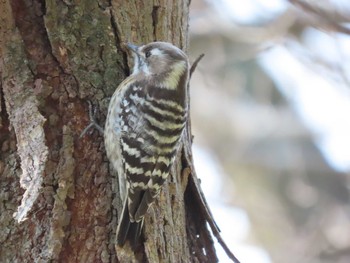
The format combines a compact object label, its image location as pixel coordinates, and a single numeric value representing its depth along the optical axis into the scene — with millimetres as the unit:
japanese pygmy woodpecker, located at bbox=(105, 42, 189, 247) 6539
